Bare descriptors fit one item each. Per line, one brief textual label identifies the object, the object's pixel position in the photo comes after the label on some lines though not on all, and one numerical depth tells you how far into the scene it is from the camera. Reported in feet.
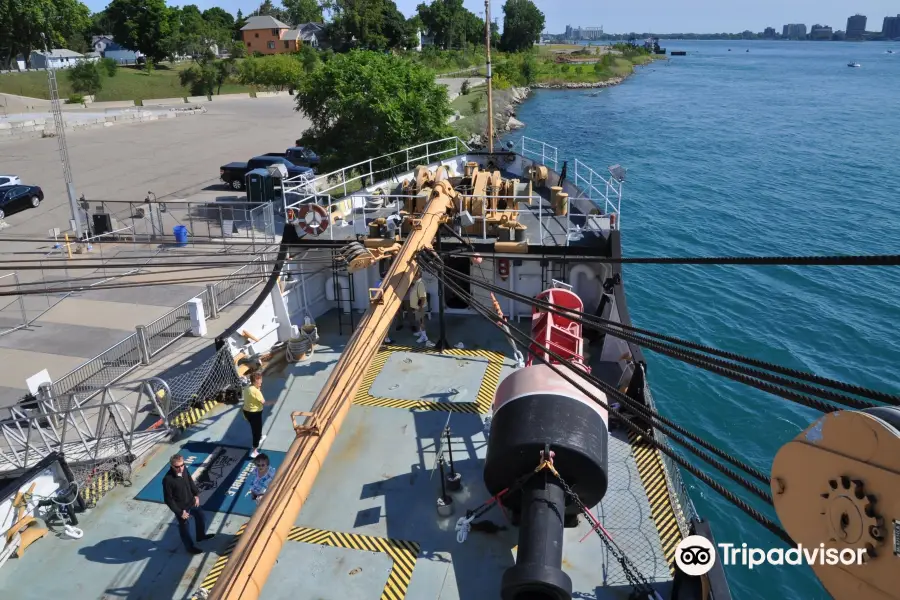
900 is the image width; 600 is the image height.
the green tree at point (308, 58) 289.74
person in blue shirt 31.48
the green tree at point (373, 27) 339.98
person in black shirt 28.71
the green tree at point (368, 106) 114.83
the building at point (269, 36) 414.00
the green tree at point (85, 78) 257.14
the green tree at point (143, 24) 323.57
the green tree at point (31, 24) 255.29
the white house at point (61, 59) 314.14
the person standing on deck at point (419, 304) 46.60
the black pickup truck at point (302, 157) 145.24
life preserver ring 47.03
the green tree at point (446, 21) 431.02
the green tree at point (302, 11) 496.23
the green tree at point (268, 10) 532.73
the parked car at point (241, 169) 131.44
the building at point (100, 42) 423.52
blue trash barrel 94.99
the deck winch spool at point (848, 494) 9.71
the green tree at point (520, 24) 441.27
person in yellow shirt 35.40
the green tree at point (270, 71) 291.79
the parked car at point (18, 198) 113.60
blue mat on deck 32.92
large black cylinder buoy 24.39
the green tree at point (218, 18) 419.54
